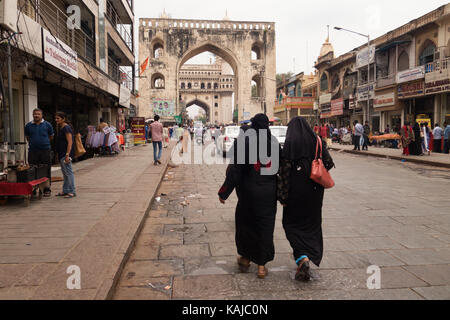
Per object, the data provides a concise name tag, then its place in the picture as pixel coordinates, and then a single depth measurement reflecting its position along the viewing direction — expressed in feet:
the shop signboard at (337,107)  102.94
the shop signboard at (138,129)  79.29
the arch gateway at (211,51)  135.85
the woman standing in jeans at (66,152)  20.95
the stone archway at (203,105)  304.09
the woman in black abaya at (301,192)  10.76
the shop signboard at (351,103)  97.30
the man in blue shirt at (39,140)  21.21
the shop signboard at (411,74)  67.46
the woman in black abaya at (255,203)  10.84
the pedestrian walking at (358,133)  64.34
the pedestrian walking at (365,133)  64.49
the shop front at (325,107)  112.29
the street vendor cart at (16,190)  19.06
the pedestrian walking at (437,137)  57.26
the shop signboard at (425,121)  64.74
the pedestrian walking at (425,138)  52.60
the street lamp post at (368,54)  77.10
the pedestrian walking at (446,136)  54.49
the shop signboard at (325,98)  111.97
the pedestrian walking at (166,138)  77.27
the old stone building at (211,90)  303.07
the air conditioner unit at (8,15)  20.08
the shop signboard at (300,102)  130.93
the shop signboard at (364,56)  85.25
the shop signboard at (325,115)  112.72
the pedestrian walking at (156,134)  38.65
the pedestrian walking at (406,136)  50.88
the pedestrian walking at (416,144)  50.85
